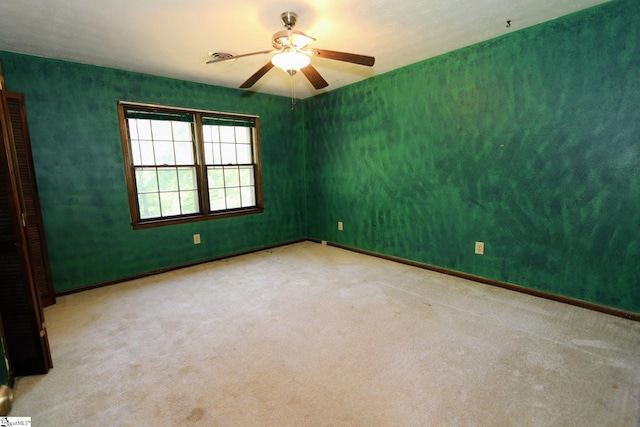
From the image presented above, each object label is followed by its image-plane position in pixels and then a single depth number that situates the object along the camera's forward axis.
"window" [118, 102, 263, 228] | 3.57
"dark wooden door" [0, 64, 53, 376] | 1.71
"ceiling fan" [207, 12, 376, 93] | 2.00
